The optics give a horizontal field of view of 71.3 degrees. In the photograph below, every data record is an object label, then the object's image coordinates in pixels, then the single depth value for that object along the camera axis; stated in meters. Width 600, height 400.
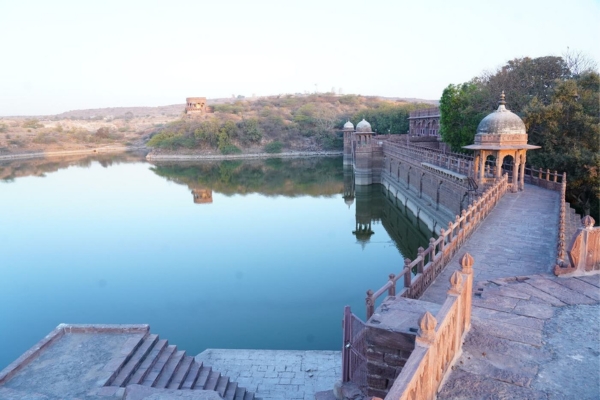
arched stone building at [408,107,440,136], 36.78
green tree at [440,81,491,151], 21.35
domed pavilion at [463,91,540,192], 13.98
